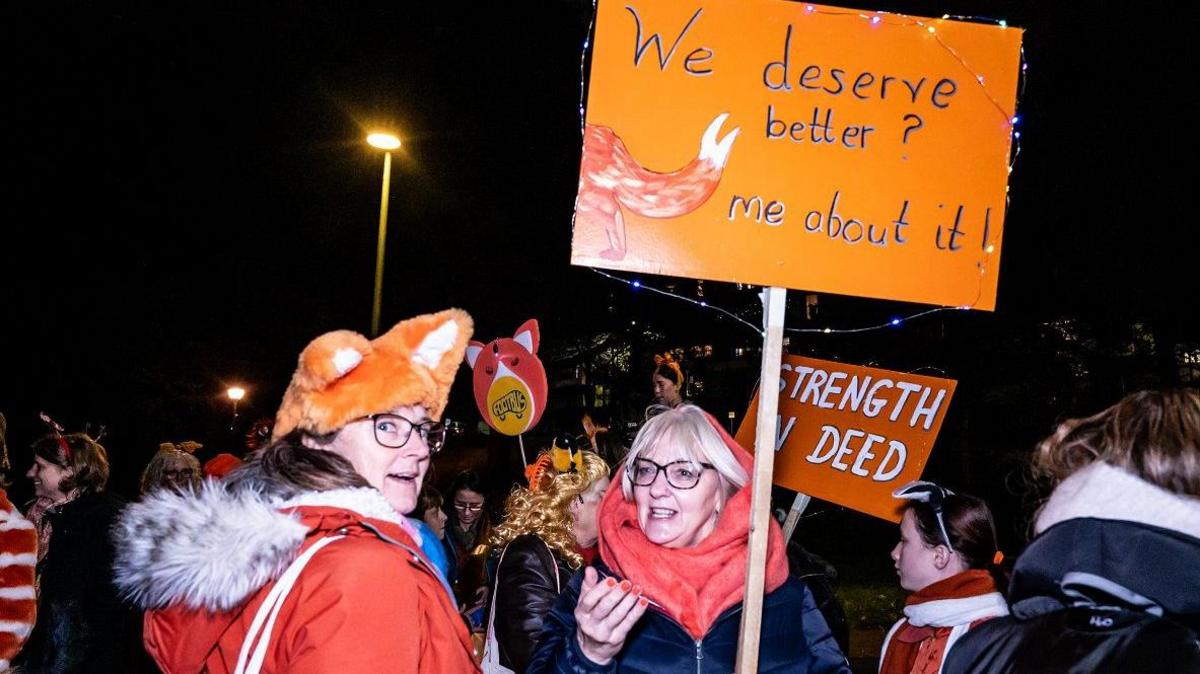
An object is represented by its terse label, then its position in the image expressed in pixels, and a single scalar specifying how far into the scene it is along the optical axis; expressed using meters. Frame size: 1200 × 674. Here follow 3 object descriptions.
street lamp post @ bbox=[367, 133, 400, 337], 12.40
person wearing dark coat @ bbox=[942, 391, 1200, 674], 1.48
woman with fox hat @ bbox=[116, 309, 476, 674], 1.93
